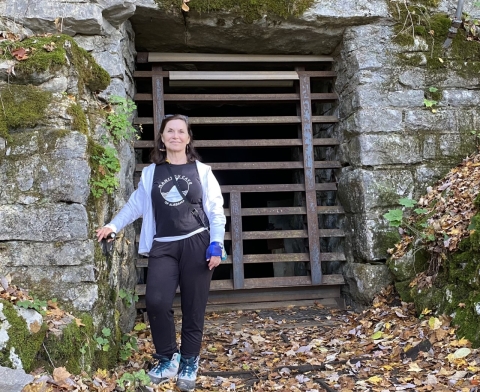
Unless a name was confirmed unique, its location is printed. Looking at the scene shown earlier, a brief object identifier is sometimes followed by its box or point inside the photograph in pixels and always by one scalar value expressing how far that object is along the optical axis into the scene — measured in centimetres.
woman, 285
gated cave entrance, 485
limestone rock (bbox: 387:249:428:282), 411
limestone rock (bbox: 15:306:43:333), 237
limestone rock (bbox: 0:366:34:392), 196
